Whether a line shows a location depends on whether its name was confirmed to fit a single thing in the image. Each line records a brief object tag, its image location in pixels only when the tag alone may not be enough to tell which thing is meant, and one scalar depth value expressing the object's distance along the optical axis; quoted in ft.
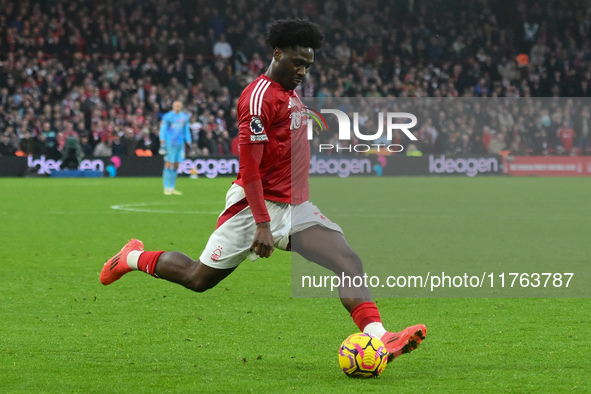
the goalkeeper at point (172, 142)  142.82
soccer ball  32.78
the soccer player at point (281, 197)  34.14
